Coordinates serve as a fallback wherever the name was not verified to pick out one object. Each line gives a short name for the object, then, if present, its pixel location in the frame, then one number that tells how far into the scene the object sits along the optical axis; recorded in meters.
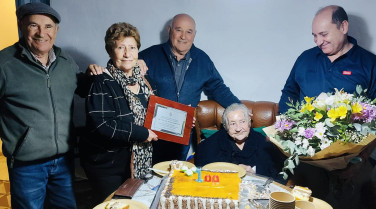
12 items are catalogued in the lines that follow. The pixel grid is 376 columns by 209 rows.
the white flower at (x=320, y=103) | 1.87
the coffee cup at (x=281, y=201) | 1.42
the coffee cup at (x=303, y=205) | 1.52
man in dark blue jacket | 3.24
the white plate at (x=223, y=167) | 2.07
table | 1.68
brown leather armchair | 3.24
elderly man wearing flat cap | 2.24
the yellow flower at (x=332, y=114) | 1.75
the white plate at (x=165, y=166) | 2.08
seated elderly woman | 2.66
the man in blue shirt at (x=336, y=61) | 2.72
